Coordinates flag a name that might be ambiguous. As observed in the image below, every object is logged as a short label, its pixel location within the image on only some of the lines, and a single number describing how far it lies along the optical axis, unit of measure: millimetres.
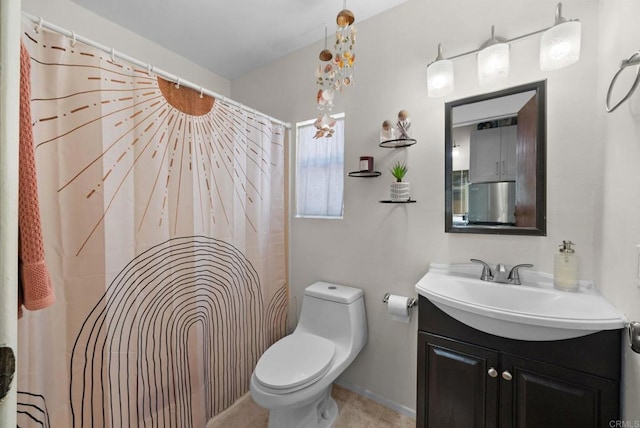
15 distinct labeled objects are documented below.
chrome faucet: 1228
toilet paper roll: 1454
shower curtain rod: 938
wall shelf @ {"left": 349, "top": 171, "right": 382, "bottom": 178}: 1599
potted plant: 1479
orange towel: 517
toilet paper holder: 1499
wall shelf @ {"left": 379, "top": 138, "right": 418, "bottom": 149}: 1471
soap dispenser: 1122
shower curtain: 989
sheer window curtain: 1839
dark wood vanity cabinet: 881
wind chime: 1151
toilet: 1212
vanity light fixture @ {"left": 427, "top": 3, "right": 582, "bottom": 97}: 1068
